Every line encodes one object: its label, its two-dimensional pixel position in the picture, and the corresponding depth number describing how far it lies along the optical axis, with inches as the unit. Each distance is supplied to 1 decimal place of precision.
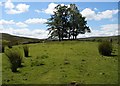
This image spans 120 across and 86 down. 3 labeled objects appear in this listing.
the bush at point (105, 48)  444.5
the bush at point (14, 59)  318.6
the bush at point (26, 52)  457.6
